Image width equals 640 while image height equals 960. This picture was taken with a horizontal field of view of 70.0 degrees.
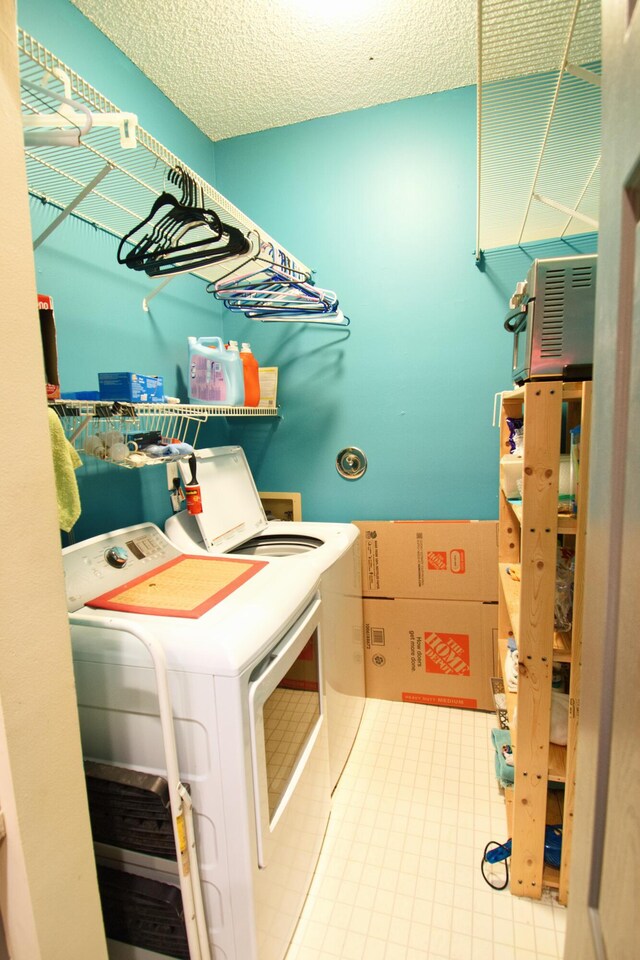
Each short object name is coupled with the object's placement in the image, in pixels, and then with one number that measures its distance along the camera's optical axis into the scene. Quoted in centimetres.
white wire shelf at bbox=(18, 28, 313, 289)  104
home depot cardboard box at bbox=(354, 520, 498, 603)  229
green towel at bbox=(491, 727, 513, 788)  168
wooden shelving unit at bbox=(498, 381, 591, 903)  128
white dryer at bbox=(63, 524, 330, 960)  102
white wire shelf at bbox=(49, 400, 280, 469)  126
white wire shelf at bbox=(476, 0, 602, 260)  103
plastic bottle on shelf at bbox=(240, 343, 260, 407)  230
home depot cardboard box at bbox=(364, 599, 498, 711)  230
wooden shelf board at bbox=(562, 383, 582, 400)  128
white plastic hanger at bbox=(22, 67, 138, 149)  89
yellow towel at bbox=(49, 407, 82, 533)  90
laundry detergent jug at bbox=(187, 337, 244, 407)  202
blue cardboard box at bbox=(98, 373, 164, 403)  137
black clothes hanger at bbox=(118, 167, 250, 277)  134
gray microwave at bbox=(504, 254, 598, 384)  127
